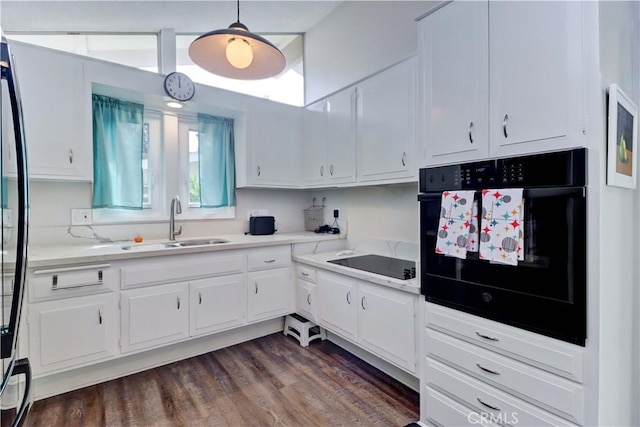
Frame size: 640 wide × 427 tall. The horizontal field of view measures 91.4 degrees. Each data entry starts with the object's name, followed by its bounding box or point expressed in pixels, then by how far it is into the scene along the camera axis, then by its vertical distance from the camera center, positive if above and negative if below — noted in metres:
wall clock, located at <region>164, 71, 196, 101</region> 2.50 +1.02
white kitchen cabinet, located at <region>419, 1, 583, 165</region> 1.19 +0.57
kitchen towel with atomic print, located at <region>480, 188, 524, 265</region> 1.28 -0.08
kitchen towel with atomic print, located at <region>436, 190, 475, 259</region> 1.45 -0.07
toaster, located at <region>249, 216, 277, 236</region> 3.03 -0.15
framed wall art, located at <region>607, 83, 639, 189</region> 1.16 +0.27
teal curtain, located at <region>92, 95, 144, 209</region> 2.41 +0.47
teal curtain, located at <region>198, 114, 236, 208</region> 2.96 +0.47
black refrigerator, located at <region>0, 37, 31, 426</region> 0.88 -0.08
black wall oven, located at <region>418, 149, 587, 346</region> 1.15 -0.21
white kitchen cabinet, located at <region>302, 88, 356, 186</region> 2.61 +0.63
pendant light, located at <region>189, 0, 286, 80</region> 1.67 +0.90
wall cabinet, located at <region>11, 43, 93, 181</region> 1.96 +0.65
